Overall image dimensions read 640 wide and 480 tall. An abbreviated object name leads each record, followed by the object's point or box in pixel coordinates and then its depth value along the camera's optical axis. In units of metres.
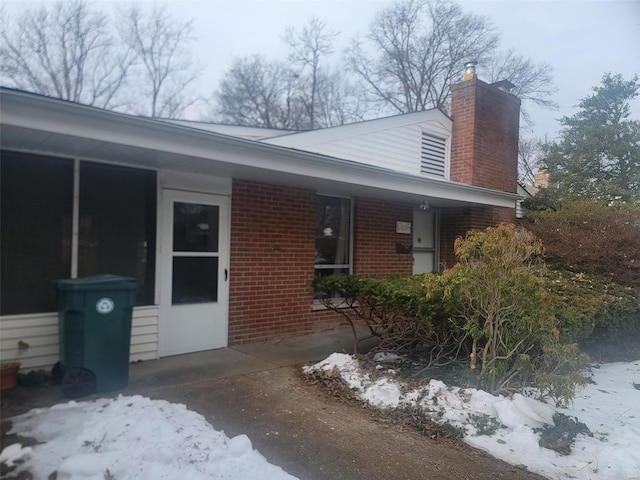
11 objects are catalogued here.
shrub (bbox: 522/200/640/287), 7.70
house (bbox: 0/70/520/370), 4.02
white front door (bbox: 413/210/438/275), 9.13
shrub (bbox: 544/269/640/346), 5.08
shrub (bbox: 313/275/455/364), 4.52
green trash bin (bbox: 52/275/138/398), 3.86
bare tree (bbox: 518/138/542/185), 17.20
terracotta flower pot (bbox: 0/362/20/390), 3.60
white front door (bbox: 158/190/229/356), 5.29
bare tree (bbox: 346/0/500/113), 12.97
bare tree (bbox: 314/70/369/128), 20.70
